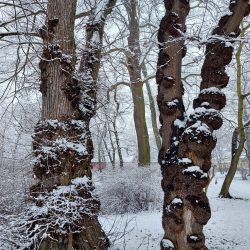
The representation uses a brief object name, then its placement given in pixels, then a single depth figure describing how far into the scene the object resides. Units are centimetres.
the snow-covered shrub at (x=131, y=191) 1095
